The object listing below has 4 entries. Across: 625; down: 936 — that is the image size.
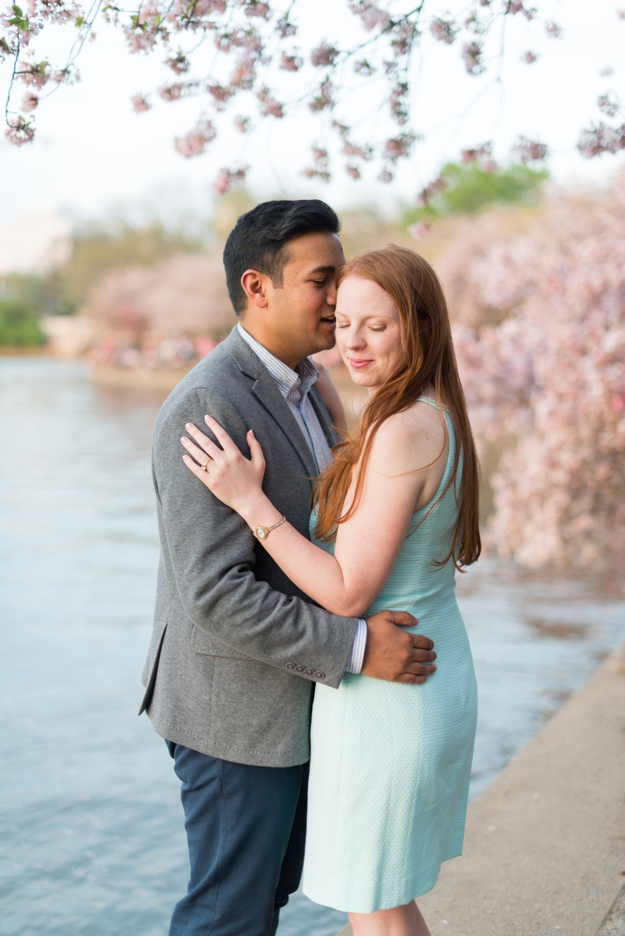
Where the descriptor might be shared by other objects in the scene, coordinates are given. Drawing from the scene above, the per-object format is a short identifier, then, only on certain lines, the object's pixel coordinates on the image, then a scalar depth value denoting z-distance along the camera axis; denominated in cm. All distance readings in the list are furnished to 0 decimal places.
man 184
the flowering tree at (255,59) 231
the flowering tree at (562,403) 728
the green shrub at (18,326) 6056
